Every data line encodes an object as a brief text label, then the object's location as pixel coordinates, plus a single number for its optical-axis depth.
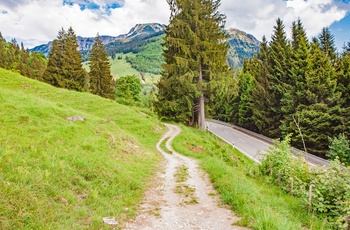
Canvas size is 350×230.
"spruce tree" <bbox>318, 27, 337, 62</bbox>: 42.50
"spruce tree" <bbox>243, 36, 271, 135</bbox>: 42.47
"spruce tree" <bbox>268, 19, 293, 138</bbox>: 38.19
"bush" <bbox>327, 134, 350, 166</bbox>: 26.58
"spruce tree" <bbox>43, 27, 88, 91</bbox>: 42.06
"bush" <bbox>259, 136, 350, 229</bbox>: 8.03
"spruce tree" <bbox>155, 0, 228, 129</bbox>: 27.75
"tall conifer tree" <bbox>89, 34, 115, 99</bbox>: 49.74
